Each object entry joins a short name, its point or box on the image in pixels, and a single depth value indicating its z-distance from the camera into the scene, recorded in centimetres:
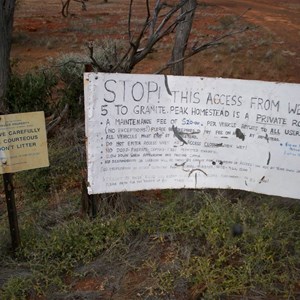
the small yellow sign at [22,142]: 357
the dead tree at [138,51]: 430
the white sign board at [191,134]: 379
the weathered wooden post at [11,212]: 369
